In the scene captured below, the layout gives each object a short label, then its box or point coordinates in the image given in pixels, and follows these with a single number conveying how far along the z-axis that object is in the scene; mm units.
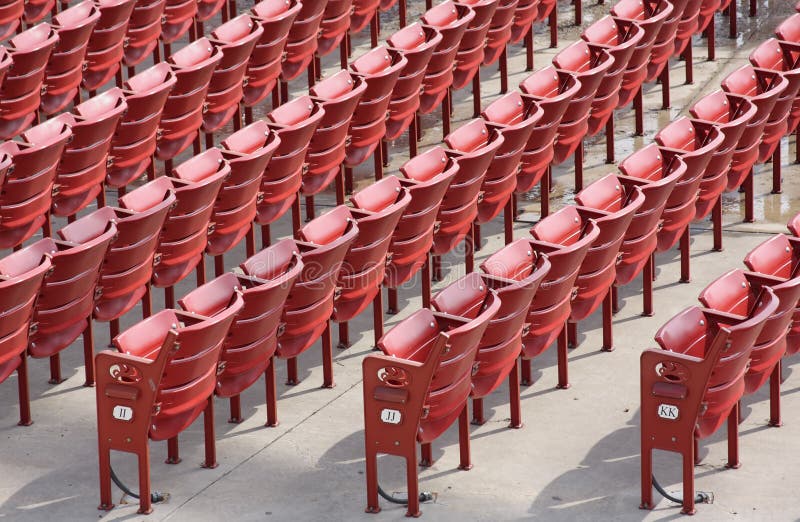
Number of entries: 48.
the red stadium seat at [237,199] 13229
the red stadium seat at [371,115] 15000
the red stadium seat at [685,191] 13344
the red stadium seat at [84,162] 13789
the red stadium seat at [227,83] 15695
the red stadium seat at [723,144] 14047
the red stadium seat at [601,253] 12164
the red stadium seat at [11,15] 18031
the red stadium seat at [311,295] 11586
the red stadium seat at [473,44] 16906
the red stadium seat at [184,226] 12641
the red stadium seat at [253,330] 10953
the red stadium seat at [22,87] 15320
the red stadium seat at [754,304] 10812
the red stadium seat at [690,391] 10156
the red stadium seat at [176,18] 18109
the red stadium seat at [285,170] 13836
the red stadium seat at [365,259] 12211
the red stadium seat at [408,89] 15602
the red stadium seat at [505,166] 13867
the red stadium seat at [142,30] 17359
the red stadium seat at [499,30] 17531
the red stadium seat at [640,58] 16516
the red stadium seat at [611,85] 15781
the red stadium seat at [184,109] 15039
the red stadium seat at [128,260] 12062
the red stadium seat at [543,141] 14461
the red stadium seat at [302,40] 17062
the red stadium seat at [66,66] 16047
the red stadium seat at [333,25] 17797
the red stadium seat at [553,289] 11578
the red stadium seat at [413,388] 10172
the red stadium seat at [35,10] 18766
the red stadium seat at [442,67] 16250
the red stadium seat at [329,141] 14453
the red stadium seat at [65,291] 11437
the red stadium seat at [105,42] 16672
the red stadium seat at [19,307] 10875
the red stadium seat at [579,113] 15117
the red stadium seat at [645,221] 12758
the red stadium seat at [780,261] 11727
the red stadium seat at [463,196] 13297
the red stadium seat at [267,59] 16344
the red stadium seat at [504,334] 10891
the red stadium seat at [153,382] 10234
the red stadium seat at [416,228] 12773
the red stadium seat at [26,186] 13109
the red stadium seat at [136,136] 14391
